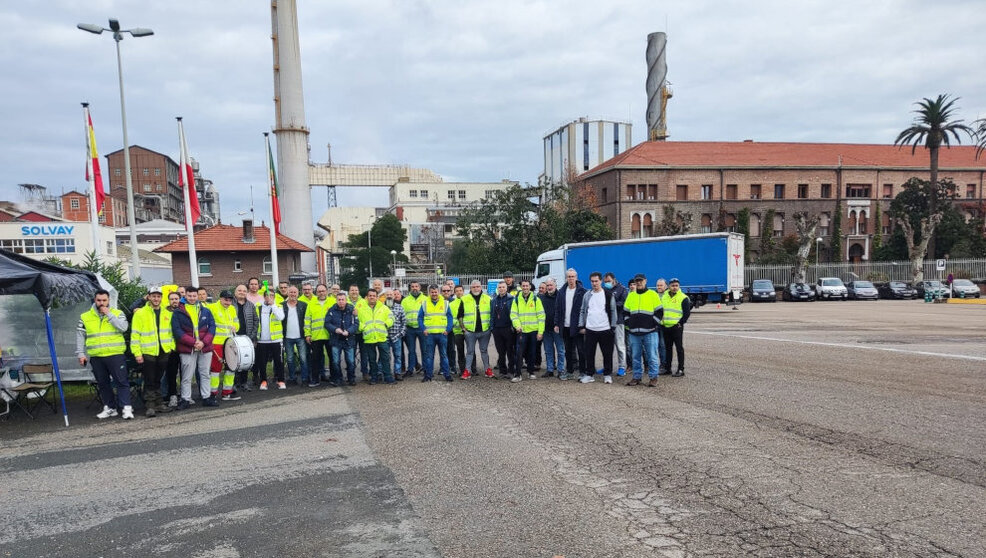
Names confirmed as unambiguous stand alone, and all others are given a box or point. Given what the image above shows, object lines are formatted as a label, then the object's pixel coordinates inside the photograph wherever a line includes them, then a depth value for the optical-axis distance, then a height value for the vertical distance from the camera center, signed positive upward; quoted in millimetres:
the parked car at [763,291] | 40594 -3627
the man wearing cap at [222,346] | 9922 -1367
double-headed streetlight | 15906 +4411
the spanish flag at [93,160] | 17297 +2998
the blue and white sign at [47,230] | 52125 +3251
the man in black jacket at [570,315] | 10902 -1238
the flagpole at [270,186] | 22984 +2737
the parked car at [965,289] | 38562 -3849
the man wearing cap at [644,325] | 10016 -1362
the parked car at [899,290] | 41750 -4067
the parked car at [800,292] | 40906 -3818
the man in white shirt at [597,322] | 10484 -1336
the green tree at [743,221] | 58281 +1549
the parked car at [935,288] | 34938 -3510
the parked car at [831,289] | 40500 -3670
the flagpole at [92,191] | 17312 +2161
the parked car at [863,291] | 40500 -3854
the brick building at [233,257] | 46388 +247
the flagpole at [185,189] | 17578 +2105
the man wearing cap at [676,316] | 10398 -1267
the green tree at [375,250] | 59906 +423
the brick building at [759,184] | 59000 +5126
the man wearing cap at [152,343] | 8891 -1151
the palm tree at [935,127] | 55656 +9229
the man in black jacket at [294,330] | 11070 -1305
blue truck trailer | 26281 -874
